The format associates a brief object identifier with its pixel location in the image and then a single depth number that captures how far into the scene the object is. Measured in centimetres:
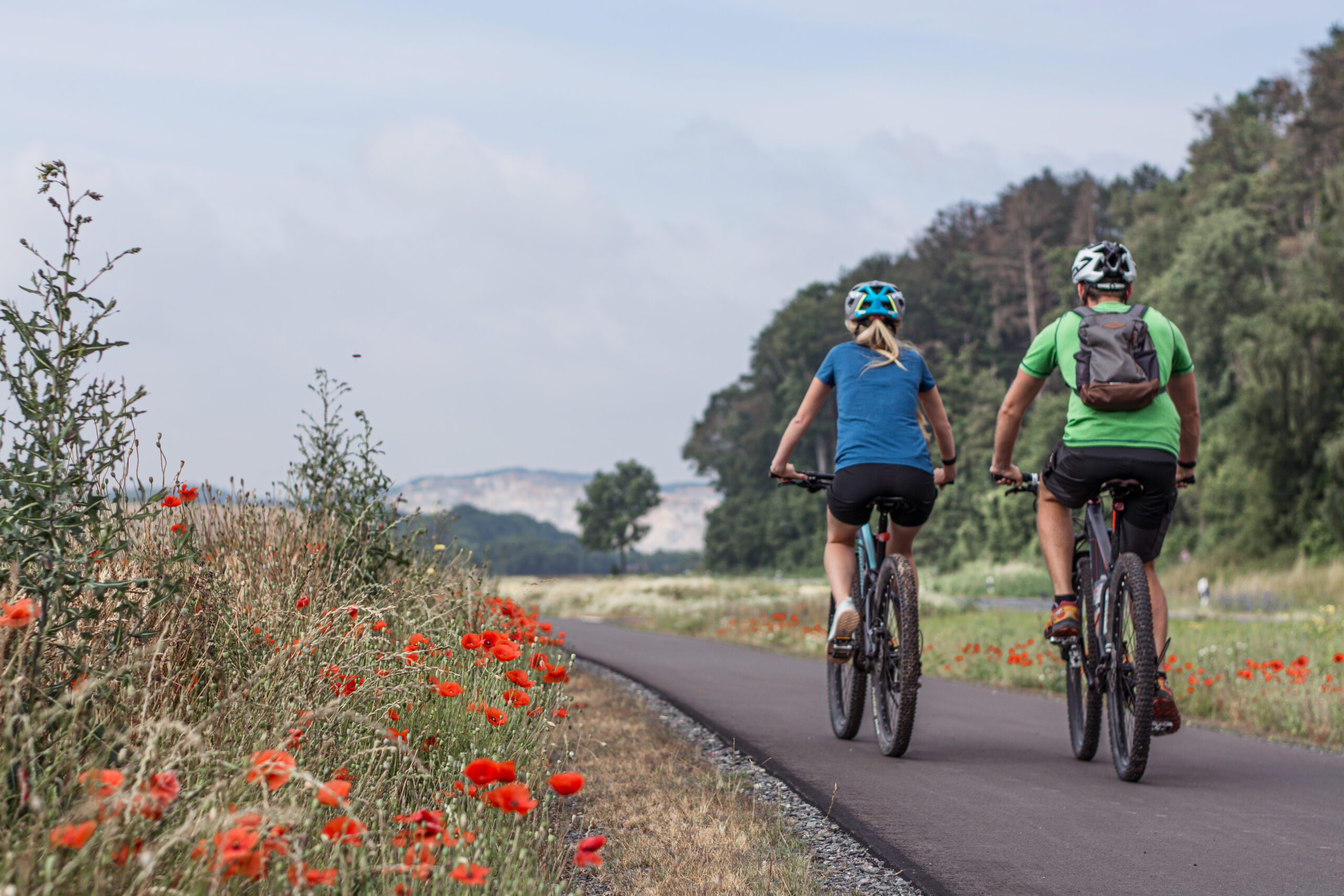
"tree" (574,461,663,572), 10550
